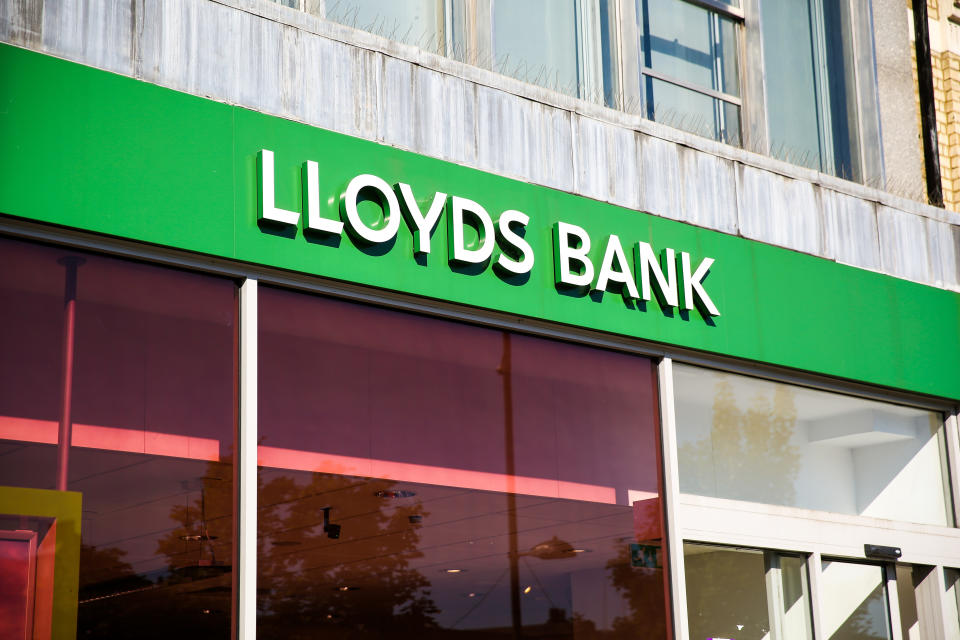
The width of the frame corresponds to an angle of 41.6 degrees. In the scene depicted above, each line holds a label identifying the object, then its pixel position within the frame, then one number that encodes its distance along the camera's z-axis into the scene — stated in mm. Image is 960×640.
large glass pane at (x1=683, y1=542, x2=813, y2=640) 7871
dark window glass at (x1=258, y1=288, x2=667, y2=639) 6305
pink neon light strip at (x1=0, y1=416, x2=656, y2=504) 5566
